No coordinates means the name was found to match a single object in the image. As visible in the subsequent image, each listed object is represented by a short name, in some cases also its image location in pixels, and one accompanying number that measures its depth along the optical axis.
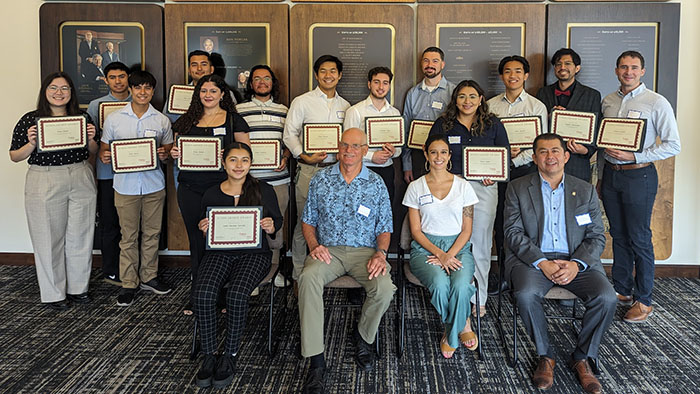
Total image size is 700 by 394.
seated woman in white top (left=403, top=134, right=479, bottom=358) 3.34
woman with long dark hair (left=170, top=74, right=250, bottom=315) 3.87
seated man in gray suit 3.06
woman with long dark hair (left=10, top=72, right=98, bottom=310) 4.03
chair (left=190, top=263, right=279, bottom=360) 3.31
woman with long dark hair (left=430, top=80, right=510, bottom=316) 3.83
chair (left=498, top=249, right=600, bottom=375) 3.13
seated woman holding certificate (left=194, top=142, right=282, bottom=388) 3.07
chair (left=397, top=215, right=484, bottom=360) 3.37
